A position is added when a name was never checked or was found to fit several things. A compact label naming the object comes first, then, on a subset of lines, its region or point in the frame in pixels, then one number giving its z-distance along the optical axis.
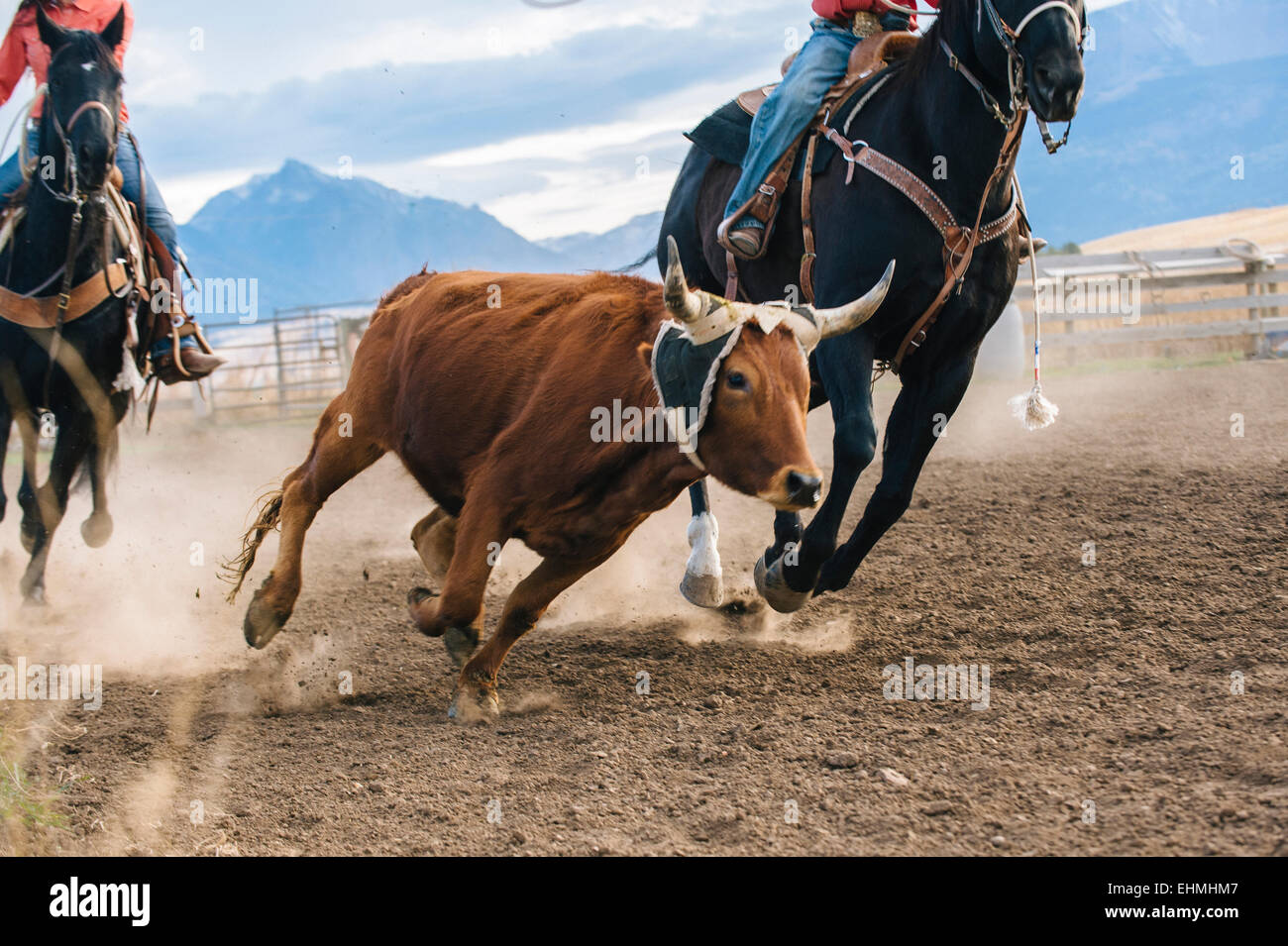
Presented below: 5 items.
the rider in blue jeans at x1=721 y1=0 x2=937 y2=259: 4.71
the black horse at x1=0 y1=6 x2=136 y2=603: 5.46
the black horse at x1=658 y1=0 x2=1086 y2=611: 4.14
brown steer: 3.36
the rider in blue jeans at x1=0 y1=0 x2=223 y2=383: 6.03
